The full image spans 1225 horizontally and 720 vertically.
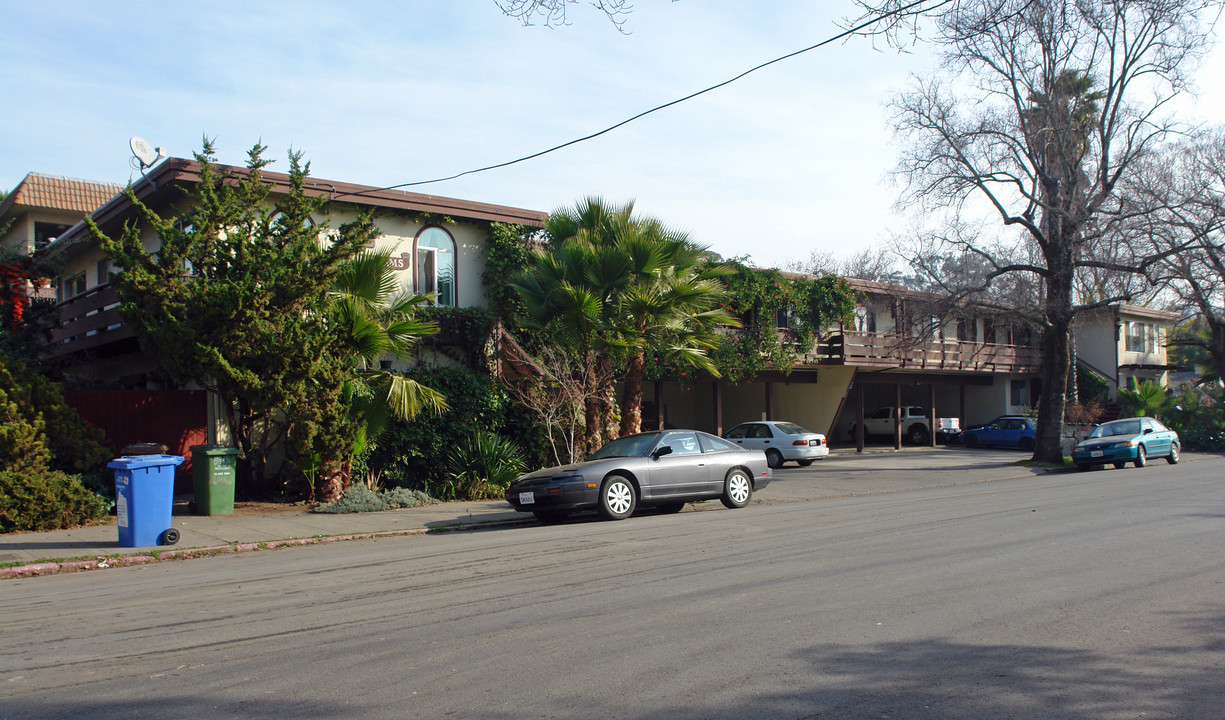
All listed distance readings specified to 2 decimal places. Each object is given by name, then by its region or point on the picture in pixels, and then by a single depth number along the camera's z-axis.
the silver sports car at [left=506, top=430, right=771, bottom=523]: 12.84
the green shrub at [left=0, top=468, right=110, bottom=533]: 11.81
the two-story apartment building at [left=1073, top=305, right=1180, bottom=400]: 40.88
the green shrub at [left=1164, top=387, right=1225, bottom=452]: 32.22
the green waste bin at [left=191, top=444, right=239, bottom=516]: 13.64
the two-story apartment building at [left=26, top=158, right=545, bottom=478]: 15.68
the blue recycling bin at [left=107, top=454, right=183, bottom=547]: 10.79
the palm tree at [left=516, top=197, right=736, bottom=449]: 16.95
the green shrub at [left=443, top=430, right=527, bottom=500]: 16.33
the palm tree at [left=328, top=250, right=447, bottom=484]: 14.59
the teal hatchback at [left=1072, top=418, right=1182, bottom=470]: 23.92
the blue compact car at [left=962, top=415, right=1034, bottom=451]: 32.38
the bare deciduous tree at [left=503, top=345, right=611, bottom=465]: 17.03
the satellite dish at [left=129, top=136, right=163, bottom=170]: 16.28
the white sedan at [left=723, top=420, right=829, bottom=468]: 24.61
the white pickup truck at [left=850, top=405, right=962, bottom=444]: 35.62
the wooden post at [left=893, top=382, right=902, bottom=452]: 32.00
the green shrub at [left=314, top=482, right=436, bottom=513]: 14.31
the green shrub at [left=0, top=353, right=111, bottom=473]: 12.18
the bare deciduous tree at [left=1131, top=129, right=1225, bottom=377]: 26.02
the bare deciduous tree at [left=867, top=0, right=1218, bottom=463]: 24.97
